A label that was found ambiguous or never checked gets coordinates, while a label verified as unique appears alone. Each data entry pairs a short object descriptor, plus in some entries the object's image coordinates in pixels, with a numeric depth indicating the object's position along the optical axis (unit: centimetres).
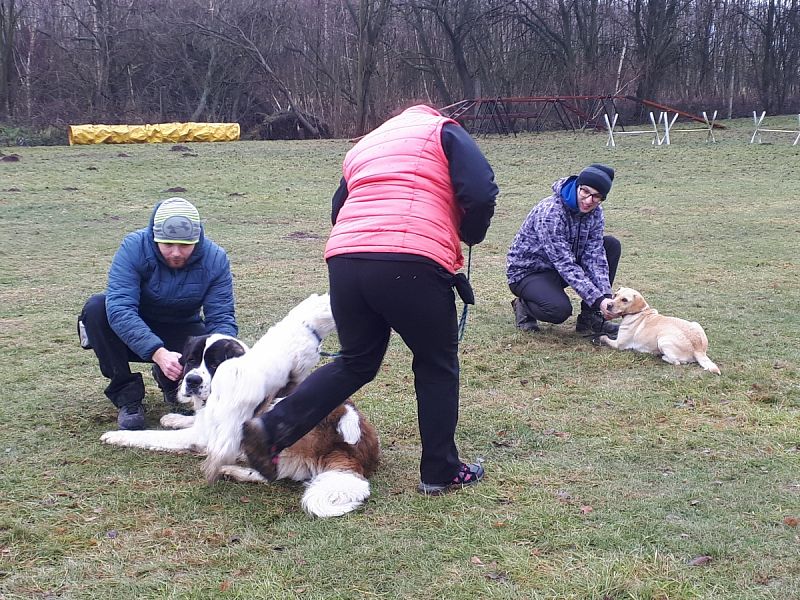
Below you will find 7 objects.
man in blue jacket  459
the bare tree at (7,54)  3062
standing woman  338
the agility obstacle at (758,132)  2325
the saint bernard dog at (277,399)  371
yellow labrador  600
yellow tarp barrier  2675
